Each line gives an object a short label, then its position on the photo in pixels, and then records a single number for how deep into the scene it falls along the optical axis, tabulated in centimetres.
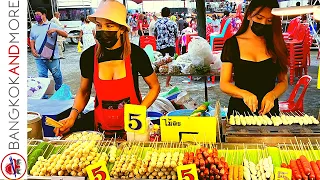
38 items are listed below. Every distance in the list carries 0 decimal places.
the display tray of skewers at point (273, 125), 230
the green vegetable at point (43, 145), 221
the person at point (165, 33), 928
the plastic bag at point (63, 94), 508
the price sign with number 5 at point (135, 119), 217
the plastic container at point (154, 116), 355
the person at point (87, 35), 1234
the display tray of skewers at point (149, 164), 182
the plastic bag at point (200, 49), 516
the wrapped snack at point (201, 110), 265
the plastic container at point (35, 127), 254
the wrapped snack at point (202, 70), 502
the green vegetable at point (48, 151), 217
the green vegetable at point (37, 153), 210
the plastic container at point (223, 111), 437
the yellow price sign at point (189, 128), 217
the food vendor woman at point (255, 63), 304
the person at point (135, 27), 2045
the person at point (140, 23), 1822
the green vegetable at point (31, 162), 201
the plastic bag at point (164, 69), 523
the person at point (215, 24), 1605
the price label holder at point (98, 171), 178
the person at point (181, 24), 1752
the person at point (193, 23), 1695
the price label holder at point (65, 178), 181
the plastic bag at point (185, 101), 488
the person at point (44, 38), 726
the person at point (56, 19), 1234
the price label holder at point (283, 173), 166
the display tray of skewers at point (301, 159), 172
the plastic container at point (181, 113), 363
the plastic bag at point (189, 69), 504
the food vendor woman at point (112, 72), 283
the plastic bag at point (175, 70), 517
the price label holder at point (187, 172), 169
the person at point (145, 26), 2098
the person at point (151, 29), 1323
